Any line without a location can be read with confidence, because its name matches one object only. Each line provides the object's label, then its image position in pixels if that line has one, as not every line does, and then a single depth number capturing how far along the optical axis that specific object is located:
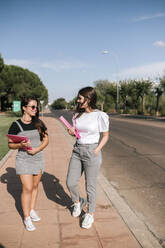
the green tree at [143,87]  40.33
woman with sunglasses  2.71
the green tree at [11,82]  51.48
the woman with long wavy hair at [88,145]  2.73
